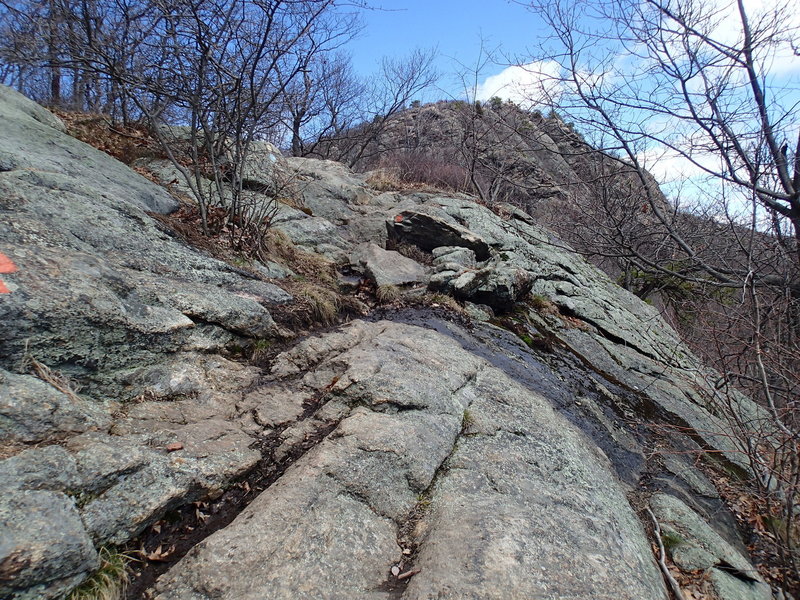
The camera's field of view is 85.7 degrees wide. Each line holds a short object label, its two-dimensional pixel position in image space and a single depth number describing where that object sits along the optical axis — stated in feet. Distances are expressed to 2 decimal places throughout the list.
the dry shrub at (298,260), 16.63
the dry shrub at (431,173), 35.50
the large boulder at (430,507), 6.07
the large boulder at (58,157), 12.51
